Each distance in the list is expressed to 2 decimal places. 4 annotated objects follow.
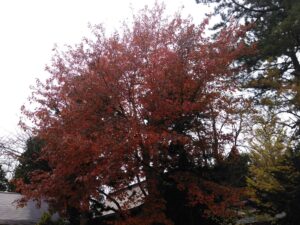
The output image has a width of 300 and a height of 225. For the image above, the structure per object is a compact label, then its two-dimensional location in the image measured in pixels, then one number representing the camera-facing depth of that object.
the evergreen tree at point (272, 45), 17.89
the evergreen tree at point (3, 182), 36.31
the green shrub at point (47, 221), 18.12
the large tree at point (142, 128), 12.96
